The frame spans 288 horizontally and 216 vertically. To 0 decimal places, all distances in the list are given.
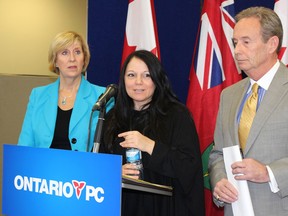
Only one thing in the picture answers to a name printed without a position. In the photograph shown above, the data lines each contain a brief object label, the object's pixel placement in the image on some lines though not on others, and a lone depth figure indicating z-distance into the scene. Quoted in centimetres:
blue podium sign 159
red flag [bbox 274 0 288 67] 298
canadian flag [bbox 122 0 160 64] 352
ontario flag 318
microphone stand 182
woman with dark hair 212
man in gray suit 184
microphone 189
